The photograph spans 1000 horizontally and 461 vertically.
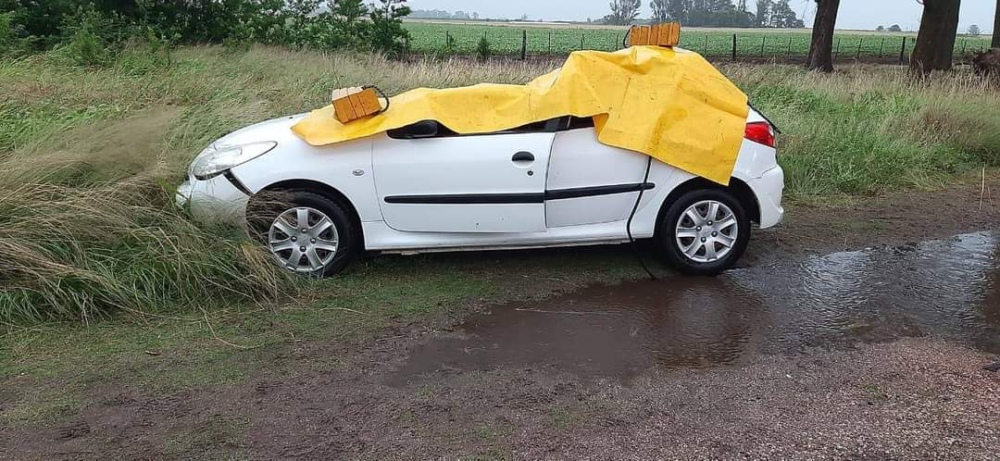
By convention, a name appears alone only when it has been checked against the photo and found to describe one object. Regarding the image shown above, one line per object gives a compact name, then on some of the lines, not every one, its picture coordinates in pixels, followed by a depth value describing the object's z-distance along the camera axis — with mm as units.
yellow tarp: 5457
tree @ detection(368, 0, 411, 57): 20609
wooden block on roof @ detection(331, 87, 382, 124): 5465
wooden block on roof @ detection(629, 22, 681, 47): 6074
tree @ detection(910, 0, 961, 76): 17438
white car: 5383
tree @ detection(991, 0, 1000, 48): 21106
